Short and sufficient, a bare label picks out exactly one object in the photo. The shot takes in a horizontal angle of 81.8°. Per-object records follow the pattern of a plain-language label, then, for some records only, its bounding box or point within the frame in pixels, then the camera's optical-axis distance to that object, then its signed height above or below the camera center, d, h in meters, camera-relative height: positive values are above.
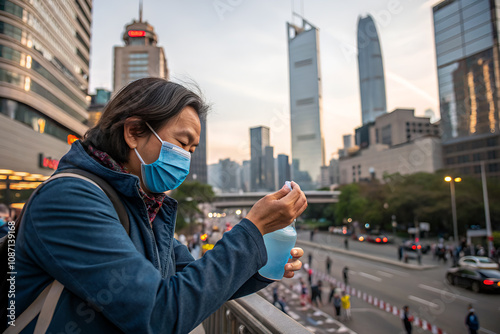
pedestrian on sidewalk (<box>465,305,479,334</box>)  10.03 -4.73
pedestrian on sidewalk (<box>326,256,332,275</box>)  22.57 -5.90
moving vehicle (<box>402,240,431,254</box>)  30.44 -6.41
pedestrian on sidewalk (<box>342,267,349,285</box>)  18.80 -5.60
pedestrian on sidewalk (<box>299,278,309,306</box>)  16.73 -6.07
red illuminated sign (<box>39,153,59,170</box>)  27.83 +3.13
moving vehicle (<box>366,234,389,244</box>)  39.28 -6.98
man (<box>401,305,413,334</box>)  10.85 -4.98
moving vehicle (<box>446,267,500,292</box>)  15.43 -5.18
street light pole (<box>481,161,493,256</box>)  25.50 -5.14
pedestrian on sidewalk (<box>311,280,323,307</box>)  15.77 -5.69
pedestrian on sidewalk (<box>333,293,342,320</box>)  13.74 -5.50
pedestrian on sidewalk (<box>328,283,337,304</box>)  15.72 -5.93
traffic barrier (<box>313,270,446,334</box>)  11.89 -6.04
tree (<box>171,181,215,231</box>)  47.22 -0.94
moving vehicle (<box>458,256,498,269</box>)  19.21 -5.21
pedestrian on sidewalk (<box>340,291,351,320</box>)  13.12 -5.32
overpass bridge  55.81 -1.87
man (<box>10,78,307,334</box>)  0.80 -0.20
